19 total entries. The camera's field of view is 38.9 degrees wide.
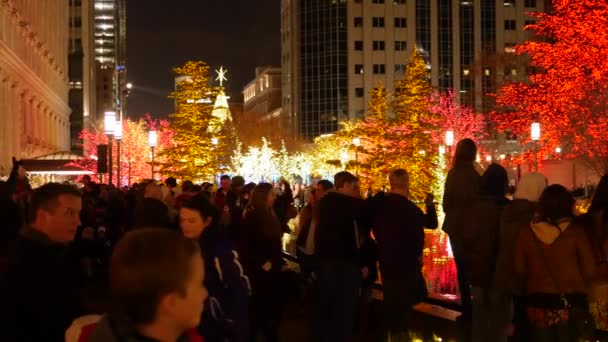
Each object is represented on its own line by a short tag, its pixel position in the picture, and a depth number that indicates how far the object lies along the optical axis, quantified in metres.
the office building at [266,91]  158.25
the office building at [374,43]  118.44
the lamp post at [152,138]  33.22
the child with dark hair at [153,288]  2.73
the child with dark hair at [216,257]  6.88
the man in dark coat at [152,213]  9.27
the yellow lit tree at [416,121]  40.00
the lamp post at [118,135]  27.81
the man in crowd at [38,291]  3.96
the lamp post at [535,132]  23.88
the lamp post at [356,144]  40.62
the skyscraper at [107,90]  173.00
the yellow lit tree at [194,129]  47.84
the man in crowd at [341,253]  9.09
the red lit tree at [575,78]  28.44
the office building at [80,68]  93.62
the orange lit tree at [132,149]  58.16
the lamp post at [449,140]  33.77
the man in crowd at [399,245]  9.19
